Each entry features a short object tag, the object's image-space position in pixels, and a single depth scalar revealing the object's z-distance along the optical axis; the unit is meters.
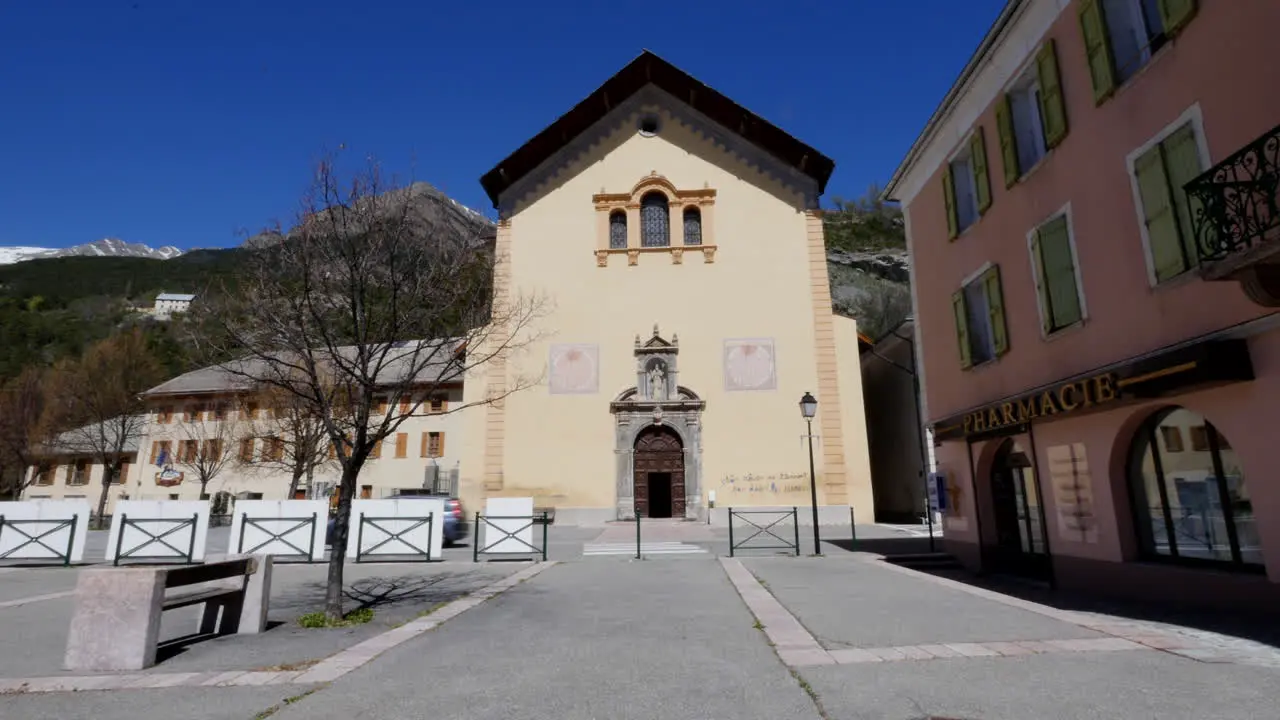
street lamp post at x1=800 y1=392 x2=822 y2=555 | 15.32
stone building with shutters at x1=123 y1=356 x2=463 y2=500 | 32.19
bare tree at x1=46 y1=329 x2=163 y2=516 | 31.80
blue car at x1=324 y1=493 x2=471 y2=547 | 17.30
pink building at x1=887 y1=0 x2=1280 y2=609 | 6.35
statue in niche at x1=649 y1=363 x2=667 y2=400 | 23.94
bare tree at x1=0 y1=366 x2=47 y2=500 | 32.62
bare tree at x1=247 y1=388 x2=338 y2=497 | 27.59
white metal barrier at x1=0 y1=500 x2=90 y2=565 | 13.77
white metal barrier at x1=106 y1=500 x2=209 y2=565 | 13.32
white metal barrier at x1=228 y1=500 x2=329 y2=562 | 13.41
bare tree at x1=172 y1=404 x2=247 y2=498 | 33.16
